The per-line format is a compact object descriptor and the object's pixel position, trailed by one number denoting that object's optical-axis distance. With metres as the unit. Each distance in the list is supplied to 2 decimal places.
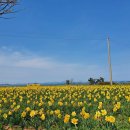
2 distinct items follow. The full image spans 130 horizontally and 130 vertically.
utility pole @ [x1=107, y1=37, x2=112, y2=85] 21.99
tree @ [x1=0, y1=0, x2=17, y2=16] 3.58
